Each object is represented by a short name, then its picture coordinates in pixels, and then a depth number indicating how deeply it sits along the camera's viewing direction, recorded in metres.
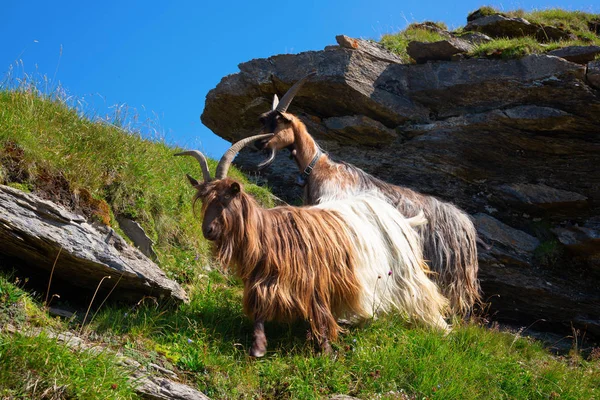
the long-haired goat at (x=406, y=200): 7.32
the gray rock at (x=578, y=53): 8.55
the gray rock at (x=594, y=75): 8.16
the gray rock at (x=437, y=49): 9.41
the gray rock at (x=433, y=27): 10.73
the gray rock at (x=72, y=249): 4.82
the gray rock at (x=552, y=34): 10.14
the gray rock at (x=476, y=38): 9.95
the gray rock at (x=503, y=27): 10.38
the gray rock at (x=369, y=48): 9.52
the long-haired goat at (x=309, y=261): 5.25
